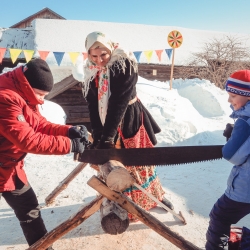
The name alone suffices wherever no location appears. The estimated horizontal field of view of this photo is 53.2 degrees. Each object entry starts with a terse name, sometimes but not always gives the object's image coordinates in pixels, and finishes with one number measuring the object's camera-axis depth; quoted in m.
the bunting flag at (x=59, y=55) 10.05
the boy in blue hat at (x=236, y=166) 1.90
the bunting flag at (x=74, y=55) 9.33
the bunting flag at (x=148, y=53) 11.19
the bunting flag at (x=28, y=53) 9.71
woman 2.52
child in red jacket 1.89
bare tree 17.44
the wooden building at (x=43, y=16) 29.23
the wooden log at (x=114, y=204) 2.06
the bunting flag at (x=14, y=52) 9.31
